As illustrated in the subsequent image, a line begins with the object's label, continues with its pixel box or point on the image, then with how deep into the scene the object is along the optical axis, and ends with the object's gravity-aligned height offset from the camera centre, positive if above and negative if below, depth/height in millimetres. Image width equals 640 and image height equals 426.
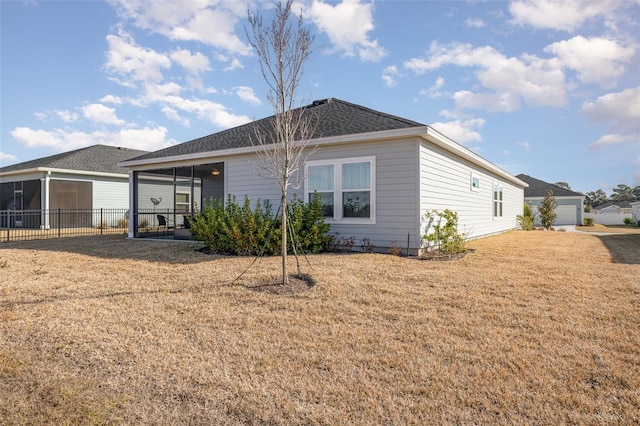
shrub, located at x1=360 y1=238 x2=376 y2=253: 8680 -753
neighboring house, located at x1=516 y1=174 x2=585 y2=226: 30531 +1035
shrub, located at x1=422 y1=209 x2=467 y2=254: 8566 -487
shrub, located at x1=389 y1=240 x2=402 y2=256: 8312 -788
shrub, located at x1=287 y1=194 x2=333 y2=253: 8242 -273
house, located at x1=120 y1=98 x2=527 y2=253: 8344 +1155
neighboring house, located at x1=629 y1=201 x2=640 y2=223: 36250 +356
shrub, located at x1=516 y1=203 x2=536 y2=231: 20828 -291
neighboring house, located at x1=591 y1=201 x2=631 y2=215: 50750 +1038
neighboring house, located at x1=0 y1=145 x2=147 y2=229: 18500 +1521
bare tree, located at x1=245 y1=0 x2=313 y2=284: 5461 +2394
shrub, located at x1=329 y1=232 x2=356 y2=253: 8827 -740
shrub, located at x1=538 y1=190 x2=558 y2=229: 21781 +125
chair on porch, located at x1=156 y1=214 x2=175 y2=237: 15148 -266
